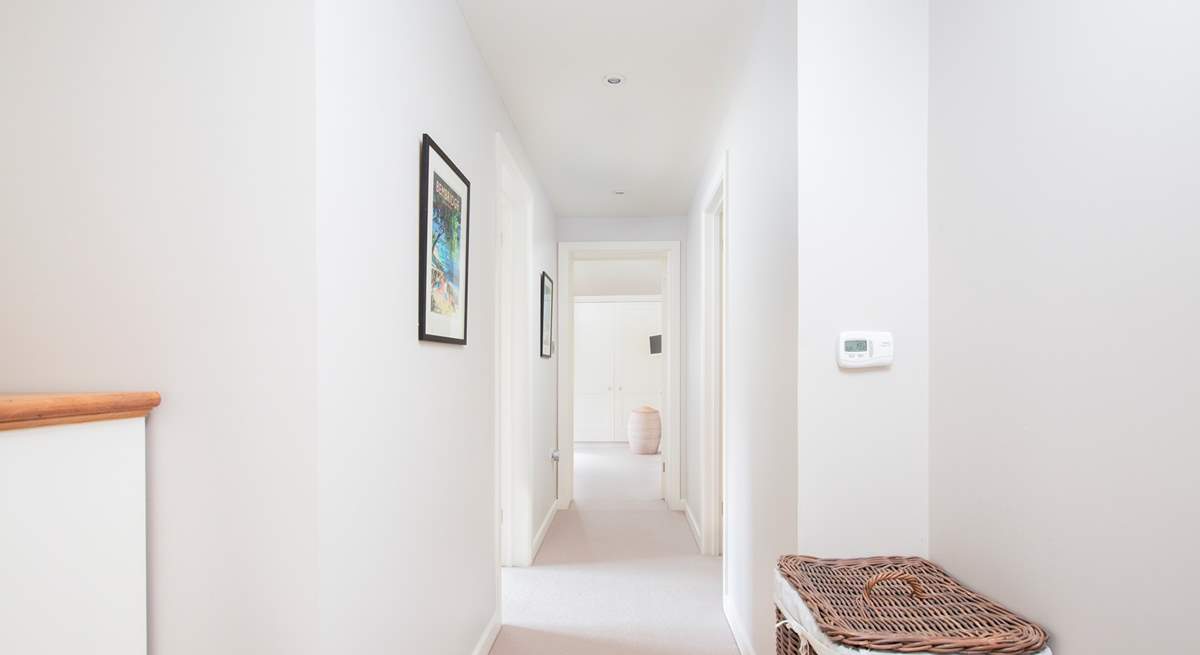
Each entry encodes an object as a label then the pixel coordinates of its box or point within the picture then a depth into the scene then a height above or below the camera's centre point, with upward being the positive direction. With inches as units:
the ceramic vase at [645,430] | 324.8 -47.6
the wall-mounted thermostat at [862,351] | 68.9 -2.2
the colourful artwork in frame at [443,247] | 74.7 +9.5
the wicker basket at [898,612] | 48.9 -22.3
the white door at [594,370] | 368.8 -22.0
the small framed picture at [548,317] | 180.7 +3.1
